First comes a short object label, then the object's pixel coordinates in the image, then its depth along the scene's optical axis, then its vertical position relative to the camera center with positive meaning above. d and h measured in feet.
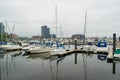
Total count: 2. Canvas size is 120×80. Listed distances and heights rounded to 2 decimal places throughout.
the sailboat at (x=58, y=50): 46.46 -6.91
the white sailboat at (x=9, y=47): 65.91 -7.36
